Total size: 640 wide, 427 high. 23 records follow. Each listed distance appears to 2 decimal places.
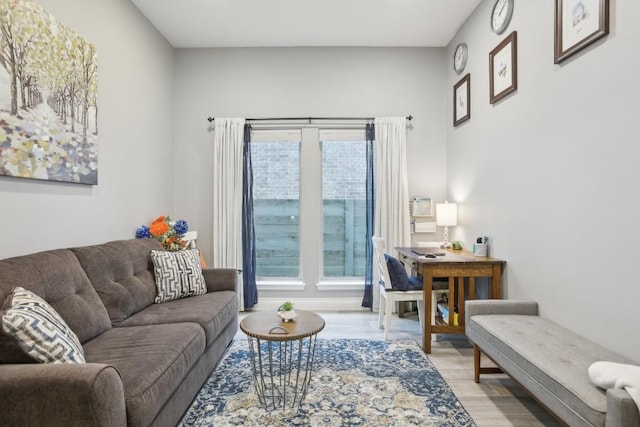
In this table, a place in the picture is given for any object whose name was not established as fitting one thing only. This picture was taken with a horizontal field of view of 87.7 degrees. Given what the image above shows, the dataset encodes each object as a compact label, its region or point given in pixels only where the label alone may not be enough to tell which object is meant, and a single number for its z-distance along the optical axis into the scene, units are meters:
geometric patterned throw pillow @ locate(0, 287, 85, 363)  1.32
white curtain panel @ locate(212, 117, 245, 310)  4.05
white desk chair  3.15
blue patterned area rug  1.96
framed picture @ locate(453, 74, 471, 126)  3.50
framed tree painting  1.89
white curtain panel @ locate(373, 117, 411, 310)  4.04
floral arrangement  3.27
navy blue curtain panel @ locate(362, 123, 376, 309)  4.05
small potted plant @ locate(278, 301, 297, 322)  2.20
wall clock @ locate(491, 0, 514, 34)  2.76
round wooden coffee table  1.99
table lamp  3.67
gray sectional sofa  1.21
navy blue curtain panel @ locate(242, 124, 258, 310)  4.05
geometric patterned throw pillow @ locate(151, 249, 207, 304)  2.77
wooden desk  2.88
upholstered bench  1.30
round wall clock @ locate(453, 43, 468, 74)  3.60
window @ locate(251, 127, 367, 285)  4.18
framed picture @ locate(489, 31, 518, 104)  2.67
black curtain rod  4.11
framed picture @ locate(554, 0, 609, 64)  1.84
